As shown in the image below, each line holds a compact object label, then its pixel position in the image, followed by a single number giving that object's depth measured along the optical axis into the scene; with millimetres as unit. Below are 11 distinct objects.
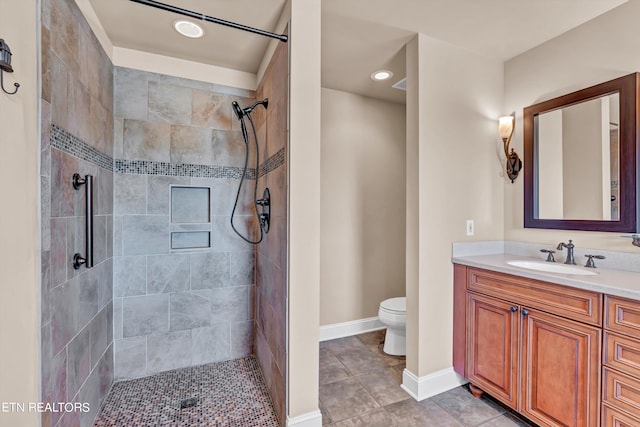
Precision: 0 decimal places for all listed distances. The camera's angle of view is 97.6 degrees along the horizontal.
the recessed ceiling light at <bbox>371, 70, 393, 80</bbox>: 2416
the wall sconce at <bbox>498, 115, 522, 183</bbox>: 2125
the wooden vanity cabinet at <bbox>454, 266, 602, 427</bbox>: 1318
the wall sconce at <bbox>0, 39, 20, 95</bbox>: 889
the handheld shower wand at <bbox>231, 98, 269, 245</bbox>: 2006
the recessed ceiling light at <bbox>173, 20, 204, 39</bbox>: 1773
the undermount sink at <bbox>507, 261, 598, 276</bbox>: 1672
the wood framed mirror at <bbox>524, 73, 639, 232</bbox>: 1621
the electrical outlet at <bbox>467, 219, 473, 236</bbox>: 2086
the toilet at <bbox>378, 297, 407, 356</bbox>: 2287
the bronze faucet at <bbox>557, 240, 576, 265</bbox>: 1800
